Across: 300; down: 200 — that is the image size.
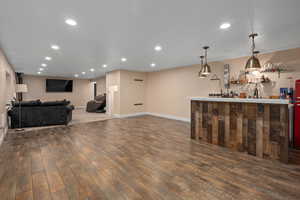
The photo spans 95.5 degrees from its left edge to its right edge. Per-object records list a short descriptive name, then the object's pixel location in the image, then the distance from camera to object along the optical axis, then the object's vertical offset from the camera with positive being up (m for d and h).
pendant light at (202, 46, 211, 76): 3.80 +0.77
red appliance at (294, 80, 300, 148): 3.27 -0.57
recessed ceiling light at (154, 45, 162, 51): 3.89 +1.47
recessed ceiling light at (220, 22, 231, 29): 2.63 +1.42
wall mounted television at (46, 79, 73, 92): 10.44 +0.99
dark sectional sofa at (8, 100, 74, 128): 4.84 -0.58
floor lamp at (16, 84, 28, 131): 5.18 +0.38
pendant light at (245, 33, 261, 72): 2.80 +0.69
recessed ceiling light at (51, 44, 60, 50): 3.85 +1.50
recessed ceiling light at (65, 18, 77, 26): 2.47 +1.42
